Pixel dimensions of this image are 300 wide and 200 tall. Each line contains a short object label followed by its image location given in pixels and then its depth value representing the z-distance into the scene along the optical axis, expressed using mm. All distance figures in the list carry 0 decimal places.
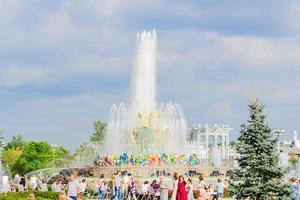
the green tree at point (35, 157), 88375
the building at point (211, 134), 131825
